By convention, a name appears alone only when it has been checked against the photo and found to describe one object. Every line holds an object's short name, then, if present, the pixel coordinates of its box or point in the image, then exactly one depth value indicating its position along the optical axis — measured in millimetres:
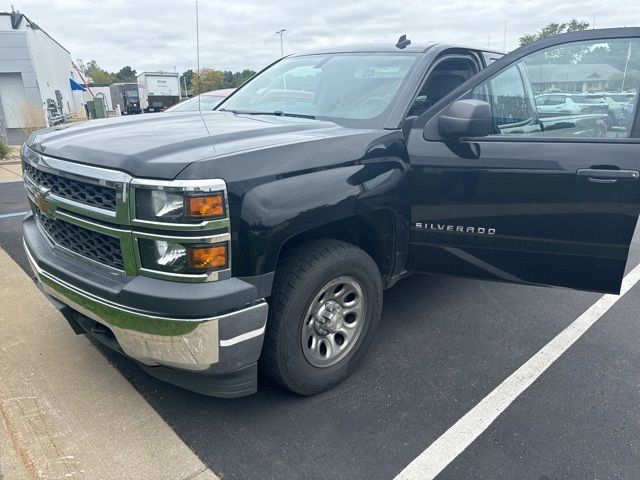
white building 24141
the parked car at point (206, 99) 6925
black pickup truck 2070
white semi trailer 33562
